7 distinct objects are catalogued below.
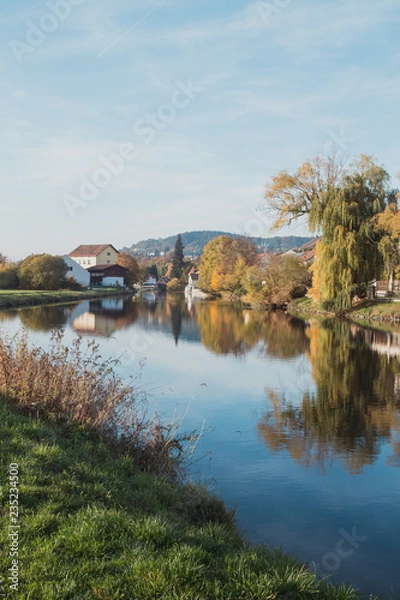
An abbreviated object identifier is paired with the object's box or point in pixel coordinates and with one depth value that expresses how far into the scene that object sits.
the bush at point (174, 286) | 102.98
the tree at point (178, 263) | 111.81
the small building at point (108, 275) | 84.62
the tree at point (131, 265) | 89.94
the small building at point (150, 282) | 112.20
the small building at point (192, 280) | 93.89
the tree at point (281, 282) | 42.44
